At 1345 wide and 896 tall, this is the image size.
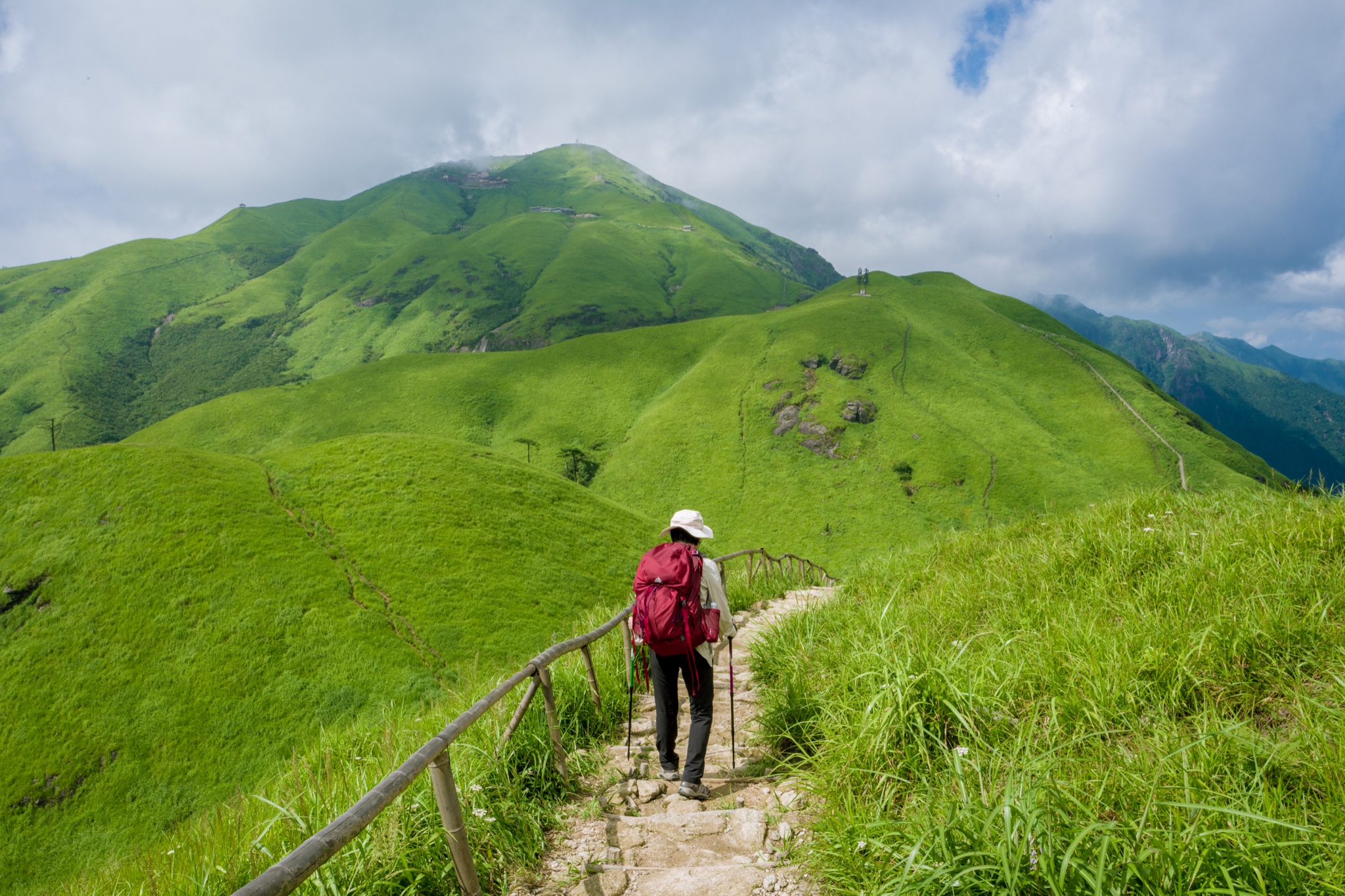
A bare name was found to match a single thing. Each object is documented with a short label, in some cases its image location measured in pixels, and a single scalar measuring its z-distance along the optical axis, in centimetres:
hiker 558
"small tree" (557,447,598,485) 9550
